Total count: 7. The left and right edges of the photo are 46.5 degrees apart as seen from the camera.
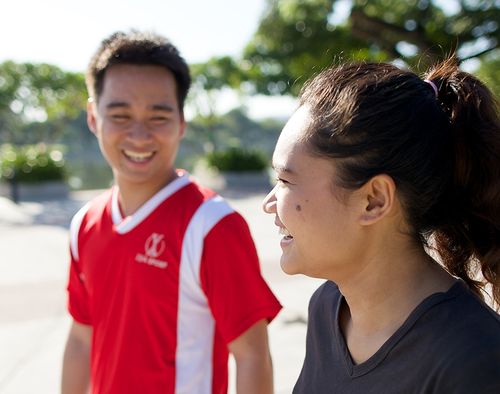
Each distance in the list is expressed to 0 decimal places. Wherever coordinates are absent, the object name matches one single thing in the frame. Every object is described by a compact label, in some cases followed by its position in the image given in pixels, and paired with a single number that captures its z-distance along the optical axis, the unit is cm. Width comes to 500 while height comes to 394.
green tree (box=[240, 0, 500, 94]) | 568
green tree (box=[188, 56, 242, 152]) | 2586
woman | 116
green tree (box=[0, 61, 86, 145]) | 2595
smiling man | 170
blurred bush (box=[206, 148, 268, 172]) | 1792
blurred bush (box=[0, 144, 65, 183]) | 1523
